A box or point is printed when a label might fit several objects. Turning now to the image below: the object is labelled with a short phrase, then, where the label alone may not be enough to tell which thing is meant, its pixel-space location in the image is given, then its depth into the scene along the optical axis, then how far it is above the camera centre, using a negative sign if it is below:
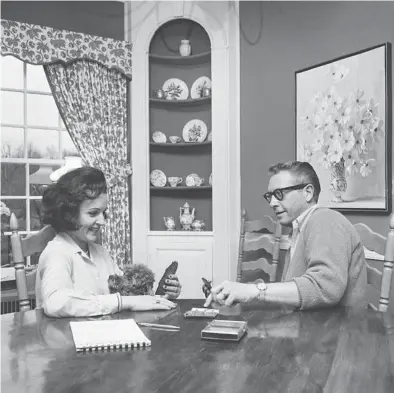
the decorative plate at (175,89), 4.65 +1.00
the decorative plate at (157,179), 4.60 +0.16
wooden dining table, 1.09 -0.42
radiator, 3.77 -0.83
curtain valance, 3.89 +1.25
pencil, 1.59 -0.42
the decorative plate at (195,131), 4.61 +0.60
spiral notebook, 1.36 -0.41
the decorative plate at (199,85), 4.60 +1.02
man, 1.82 -0.24
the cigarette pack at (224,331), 1.43 -0.39
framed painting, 3.21 +0.48
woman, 1.82 -0.23
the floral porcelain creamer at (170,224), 4.53 -0.25
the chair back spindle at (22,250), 2.09 -0.23
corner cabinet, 4.41 +0.52
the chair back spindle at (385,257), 2.10 -0.27
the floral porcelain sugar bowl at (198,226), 4.49 -0.27
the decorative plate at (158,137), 4.61 +0.55
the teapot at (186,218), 4.53 -0.20
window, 4.09 +0.49
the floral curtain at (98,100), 4.16 +0.84
